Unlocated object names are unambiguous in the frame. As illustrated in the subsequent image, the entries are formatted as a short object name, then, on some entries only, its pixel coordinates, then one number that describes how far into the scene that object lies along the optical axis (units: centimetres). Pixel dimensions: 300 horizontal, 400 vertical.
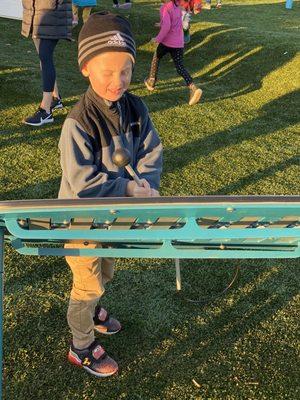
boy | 170
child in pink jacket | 586
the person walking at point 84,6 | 831
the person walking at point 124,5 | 1158
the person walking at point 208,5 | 1428
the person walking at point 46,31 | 454
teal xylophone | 120
